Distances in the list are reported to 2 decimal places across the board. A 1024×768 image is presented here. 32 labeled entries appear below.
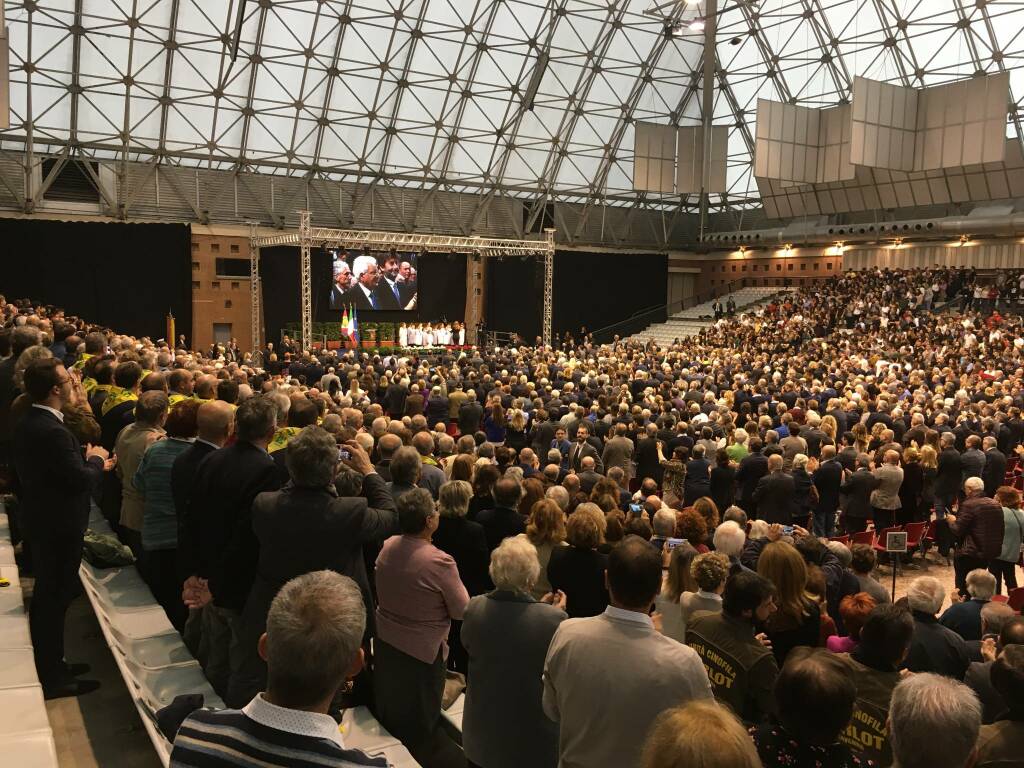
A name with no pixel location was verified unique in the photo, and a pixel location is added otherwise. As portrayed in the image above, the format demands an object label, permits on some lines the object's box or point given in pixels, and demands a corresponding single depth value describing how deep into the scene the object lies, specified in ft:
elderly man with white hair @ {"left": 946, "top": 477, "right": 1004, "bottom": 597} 23.31
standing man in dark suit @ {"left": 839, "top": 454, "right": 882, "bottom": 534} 29.32
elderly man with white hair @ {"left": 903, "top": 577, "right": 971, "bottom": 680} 11.98
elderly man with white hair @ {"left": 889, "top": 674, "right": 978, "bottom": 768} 6.35
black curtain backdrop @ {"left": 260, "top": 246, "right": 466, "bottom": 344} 94.99
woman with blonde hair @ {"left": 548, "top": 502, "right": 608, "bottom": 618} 12.80
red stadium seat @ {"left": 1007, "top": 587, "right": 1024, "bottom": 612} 19.15
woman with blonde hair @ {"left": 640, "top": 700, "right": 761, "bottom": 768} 4.91
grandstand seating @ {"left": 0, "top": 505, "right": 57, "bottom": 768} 8.89
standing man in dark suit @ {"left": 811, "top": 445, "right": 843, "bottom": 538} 28.96
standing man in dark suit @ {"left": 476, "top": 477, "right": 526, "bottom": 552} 15.55
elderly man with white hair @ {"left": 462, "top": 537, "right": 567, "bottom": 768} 9.75
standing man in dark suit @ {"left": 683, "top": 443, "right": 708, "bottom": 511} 28.50
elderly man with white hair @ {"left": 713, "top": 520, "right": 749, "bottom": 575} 15.90
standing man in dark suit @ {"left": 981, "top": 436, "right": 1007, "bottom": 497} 31.89
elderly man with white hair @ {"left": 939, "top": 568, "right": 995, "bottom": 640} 15.31
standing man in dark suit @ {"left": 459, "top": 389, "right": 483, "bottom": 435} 36.70
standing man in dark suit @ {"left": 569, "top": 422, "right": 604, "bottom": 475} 28.80
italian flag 92.70
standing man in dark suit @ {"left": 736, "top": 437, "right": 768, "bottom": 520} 29.30
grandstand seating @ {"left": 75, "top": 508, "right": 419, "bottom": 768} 10.81
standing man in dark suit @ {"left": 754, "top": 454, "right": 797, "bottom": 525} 26.30
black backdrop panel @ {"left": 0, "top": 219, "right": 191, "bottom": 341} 78.02
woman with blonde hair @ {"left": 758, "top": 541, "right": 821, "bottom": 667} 11.93
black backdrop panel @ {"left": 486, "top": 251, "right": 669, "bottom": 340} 111.45
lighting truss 71.10
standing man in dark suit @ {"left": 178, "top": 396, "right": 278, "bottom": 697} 11.37
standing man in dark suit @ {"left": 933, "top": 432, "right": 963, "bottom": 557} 30.13
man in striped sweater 5.35
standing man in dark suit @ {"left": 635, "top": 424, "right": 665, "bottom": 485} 32.73
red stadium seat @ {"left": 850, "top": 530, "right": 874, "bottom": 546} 27.28
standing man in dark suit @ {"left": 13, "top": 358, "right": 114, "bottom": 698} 12.12
